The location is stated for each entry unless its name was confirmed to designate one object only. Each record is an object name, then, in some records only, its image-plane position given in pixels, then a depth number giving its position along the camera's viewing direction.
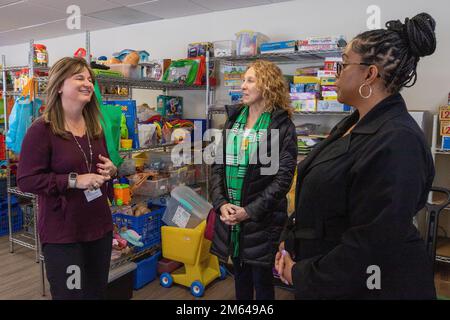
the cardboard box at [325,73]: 2.89
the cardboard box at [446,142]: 2.64
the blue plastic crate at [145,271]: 2.79
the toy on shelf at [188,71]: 3.58
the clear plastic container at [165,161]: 3.24
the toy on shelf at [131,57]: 2.94
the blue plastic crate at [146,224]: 2.78
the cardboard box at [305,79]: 2.98
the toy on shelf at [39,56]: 2.86
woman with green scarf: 1.84
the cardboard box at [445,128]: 2.62
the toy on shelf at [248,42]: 3.25
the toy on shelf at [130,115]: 2.69
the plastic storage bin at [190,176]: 3.37
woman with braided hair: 0.92
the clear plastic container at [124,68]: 2.88
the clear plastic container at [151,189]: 2.99
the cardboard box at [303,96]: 2.98
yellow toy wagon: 2.71
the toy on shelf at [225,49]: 3.42
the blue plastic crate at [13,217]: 4.04
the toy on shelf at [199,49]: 3.67
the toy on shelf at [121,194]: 2.69
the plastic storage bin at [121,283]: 2.50
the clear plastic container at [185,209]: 2.90
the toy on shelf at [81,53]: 2.80
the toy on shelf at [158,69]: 3.49
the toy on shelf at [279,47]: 3.05
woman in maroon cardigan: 1.55
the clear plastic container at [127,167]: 2.93
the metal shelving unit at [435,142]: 2.66
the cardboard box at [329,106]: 2.89
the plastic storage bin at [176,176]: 3.16
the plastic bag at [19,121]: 2.52
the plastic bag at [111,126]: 1.97
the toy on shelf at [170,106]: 3.74
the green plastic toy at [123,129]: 2.66
